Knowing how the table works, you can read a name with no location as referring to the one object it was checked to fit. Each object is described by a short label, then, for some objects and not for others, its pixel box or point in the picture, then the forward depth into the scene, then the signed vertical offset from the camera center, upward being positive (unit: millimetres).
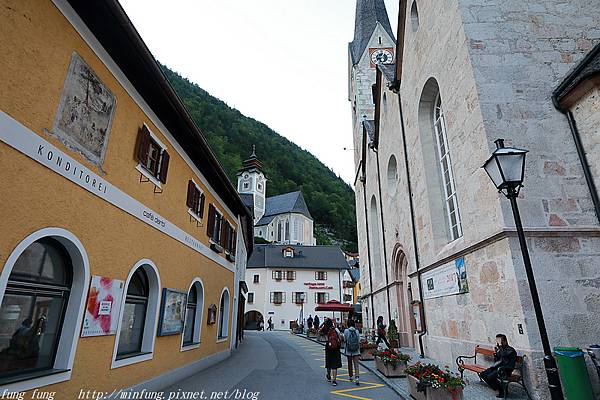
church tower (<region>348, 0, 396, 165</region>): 32688 +26050
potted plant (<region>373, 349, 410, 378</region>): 9406 -1184
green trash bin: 5664 -912
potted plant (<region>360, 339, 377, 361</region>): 13531 -1173
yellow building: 4336 +1820
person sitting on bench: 6480 -823
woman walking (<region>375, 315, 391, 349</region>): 15847 -604
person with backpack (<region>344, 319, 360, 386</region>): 9133 -665
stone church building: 6883 +3670
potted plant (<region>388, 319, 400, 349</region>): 14670 -718
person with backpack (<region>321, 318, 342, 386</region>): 8773 -859
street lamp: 4609 +2004
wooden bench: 6383 -1037
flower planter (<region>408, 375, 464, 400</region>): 5637 -1210
